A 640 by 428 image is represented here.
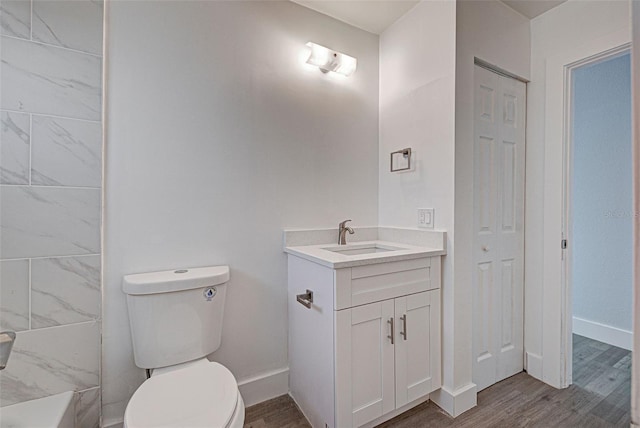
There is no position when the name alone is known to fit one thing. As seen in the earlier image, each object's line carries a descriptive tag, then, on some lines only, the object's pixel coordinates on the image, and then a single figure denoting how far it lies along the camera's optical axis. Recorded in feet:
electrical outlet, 5.56
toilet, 3.25
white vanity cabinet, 4.28
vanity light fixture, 5.72
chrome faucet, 6.07
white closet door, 5.73
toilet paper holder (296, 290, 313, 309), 4.80
